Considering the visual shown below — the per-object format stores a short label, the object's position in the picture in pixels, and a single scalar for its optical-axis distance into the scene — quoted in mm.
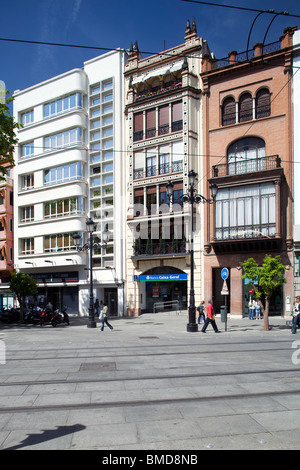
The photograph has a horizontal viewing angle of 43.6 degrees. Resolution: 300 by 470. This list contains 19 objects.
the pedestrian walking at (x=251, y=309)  24500
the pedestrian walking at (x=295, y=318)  16541
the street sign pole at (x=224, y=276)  17938
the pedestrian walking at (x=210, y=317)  17266
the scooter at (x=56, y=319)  23453
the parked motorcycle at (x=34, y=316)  24984
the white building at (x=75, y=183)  32875
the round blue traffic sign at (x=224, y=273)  18031
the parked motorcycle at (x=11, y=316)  27781
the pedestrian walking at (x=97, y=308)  30734
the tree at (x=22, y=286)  26359
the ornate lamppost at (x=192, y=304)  17375
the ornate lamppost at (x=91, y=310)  21625
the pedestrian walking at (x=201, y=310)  21250
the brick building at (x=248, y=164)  24562
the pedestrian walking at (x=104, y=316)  19266
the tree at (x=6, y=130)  22538
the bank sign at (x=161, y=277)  28936
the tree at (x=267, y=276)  17797
